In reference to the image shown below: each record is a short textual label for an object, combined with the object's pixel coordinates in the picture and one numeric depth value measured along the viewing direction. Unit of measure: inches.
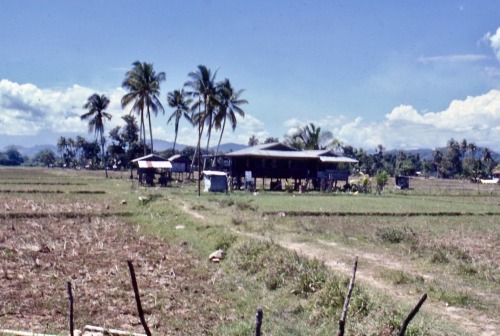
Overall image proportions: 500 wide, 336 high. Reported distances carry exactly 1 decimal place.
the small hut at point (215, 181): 1330.0
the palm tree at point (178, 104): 2033.7
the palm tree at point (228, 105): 1638.8
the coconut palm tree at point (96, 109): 2074.3
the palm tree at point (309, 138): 1918.1
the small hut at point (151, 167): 1485.0
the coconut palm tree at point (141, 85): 1659.7
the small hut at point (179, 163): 1942.7
